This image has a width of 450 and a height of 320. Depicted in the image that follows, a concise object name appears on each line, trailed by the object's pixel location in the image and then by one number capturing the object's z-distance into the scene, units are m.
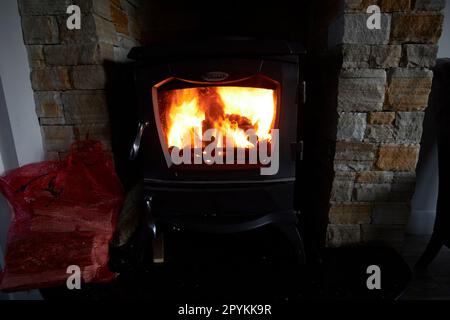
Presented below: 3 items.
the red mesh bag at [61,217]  0.80
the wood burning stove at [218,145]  0.83
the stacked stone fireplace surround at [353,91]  0.87
